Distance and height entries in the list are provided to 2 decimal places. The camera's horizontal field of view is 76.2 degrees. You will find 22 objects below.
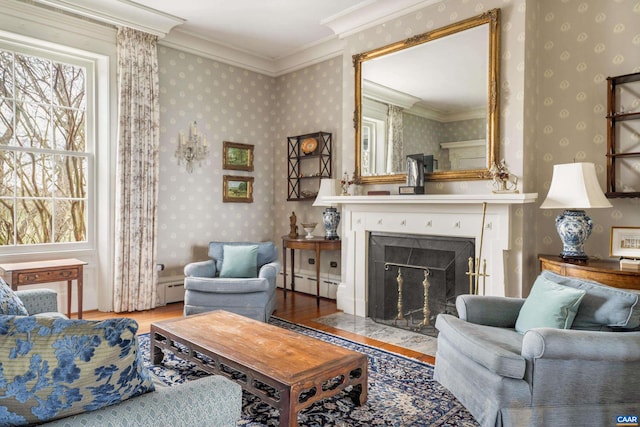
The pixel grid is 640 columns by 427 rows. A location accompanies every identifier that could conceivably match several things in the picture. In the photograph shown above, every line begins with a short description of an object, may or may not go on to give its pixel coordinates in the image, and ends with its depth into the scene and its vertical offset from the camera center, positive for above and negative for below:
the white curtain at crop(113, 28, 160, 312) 4.41 +0.42
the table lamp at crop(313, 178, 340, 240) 4.79 +0.00
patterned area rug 2.23 -1.14
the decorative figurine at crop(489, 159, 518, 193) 3.39 +0.26
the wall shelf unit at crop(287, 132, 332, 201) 5.27 +0.64
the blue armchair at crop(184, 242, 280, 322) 3.87 -0.81
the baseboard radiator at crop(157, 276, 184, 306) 4.85 -0.96
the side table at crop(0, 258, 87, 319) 3.58 -0.57
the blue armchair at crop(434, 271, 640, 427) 1.87 -0.77
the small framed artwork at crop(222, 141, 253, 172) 5.46 +0.74
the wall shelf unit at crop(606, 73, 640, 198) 3.05 +0.58
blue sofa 1.06 -0.56
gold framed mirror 3.57 +1.05
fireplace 3.38 -0.16
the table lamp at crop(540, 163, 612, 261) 2.87 +0.07
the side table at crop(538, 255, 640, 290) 2.63 -0.41
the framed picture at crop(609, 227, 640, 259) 2.90 -0.23
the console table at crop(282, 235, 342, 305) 4.80 -0.41
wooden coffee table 1.98 -0.80
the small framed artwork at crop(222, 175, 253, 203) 5.48 +0.30
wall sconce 5.04 +0.78
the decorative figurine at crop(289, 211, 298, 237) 5.31 -0.20
